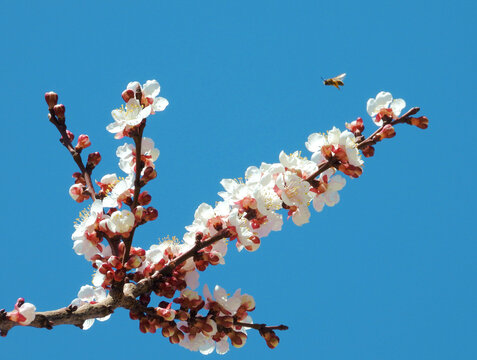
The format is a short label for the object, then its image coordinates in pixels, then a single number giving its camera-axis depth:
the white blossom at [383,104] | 5.54
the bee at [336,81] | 5.97
